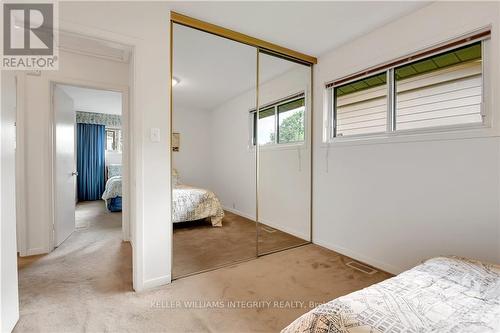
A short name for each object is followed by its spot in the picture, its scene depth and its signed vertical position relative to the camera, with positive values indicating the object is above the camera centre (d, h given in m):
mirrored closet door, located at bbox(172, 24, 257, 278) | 2.51 +0.13
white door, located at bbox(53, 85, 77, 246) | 3.01 -0.06
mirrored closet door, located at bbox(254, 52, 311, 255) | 3.19 +0.08
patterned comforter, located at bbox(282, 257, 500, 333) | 0.92 -0.62
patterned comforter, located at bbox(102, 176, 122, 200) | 5.06 -0.59
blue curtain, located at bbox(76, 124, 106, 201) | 6.44 +0.05
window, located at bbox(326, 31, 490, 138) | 1.92 +0.67
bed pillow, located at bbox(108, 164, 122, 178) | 6.65 -0.22
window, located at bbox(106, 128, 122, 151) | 6.94 +0.66
